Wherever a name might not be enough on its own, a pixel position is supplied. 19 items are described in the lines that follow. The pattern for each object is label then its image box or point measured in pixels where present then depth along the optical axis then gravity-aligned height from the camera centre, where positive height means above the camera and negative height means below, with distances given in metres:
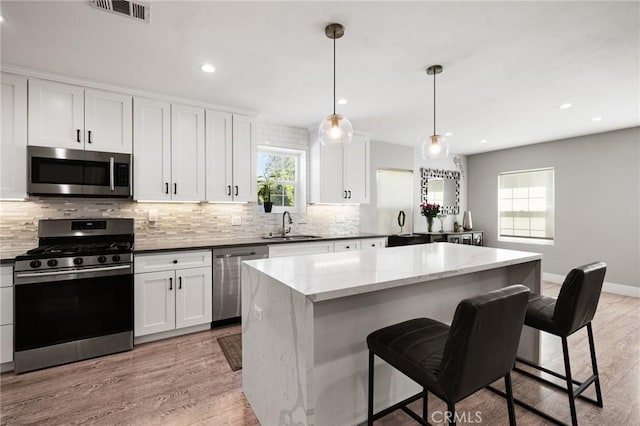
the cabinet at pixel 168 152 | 3.21 +0.67
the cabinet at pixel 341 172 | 4.50 +0.62
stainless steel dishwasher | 3.33 -0.73
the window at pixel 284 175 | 4.42 +0.55
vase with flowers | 5.77 +0.03
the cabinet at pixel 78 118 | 2.75 +0.90
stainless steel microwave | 2.73 +0.38
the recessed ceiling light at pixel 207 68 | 2.64 +1.26
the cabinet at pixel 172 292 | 2.93 -0.80
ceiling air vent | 1.86 +1.26
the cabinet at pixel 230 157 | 3.62 +0.68
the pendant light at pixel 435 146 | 2.73 +0.60
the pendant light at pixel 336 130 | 2.27 +0.61
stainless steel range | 2.44 -0.73
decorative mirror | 6.18 +0.49
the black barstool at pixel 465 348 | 1.20 -0.62
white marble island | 1.45 -0.61
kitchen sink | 3.95 -0.34
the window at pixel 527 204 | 5.64 +0.16
